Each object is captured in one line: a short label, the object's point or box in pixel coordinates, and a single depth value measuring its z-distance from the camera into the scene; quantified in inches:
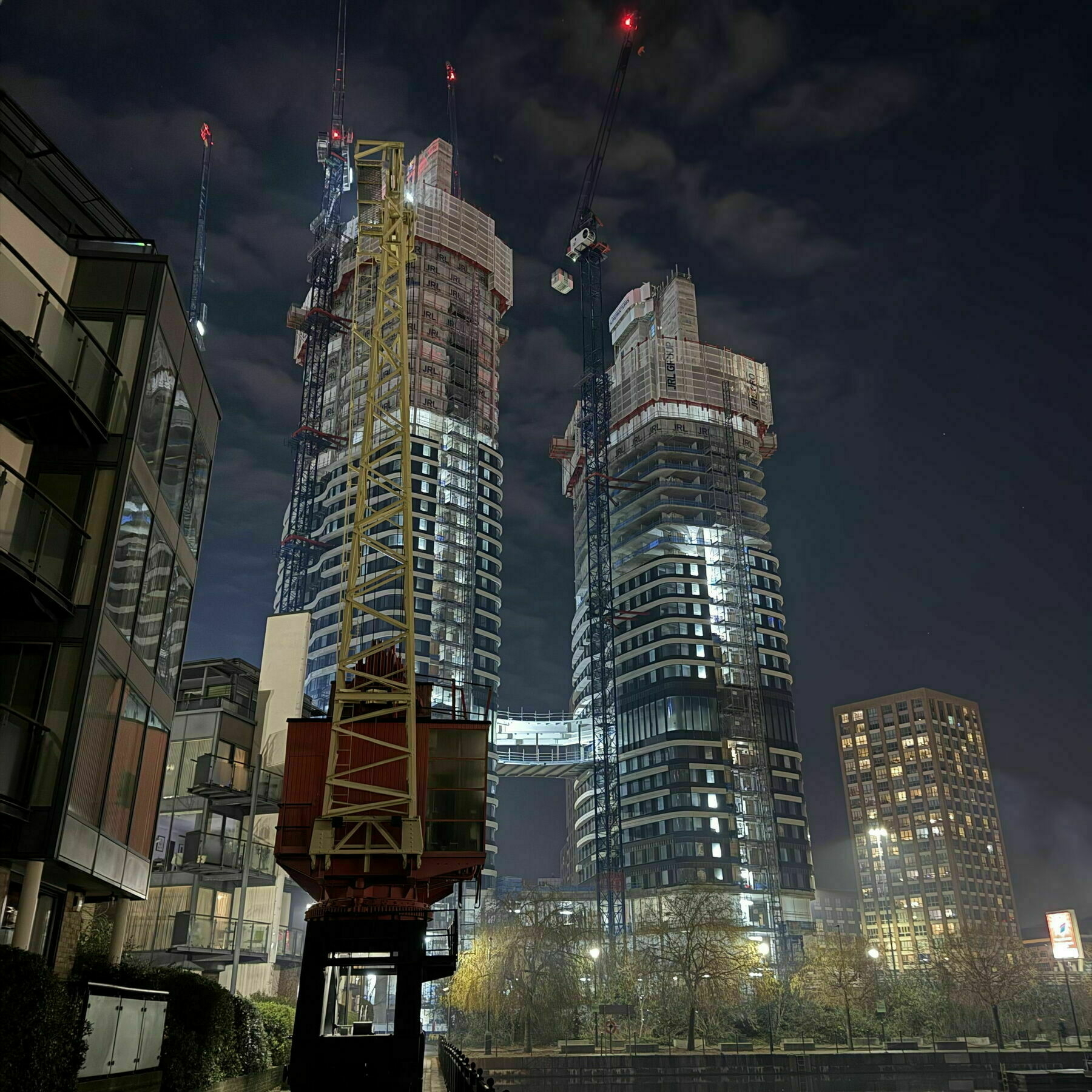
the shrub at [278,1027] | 1421.0
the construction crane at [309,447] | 6766.7
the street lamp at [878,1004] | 2903.1
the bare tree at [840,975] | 3262.8
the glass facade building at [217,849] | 1669.5
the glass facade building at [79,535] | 779.4
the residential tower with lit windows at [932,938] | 3829.5
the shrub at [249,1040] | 1187.3
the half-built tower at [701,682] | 6082.7
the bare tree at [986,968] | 3396.2
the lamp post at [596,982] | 2976.9
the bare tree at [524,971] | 2970.0
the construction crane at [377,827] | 1141.7
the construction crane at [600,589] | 5861.2
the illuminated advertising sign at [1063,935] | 3189.0
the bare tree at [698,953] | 3137.3
